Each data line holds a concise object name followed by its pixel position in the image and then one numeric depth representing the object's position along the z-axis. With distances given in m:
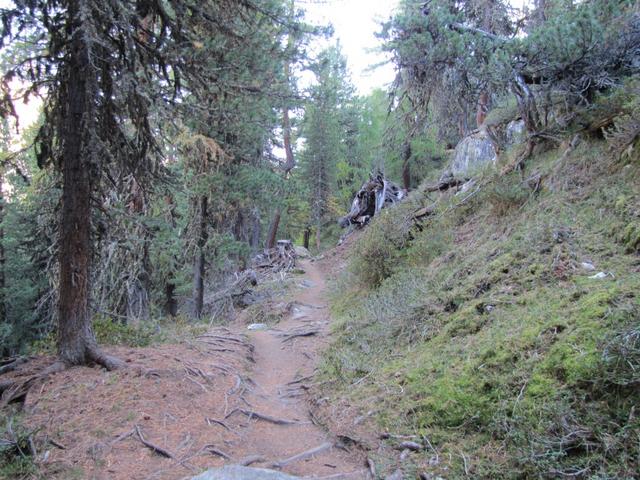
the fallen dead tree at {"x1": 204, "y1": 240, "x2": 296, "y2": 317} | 14.37
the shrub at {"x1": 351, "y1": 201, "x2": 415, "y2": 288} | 9.89
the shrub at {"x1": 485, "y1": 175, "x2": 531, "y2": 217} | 7.17
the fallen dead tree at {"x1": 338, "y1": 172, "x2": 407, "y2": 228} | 21.85
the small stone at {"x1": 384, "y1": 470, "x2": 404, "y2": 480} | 3.15
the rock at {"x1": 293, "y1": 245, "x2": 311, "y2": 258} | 25.79
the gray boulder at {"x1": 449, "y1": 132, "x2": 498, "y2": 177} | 12.14
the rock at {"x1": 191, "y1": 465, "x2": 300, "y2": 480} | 2.96
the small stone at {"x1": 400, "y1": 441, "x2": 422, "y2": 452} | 3.47
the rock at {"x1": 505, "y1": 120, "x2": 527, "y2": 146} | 9.73
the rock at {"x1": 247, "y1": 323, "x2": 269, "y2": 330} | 10.74
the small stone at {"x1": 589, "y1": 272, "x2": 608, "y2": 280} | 4.19
